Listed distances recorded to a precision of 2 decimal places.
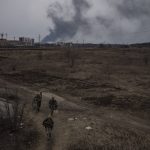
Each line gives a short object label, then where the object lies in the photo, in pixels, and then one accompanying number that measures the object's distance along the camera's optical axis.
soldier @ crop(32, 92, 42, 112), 15.91
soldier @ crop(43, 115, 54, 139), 12.35
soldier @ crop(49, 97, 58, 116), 15.42
